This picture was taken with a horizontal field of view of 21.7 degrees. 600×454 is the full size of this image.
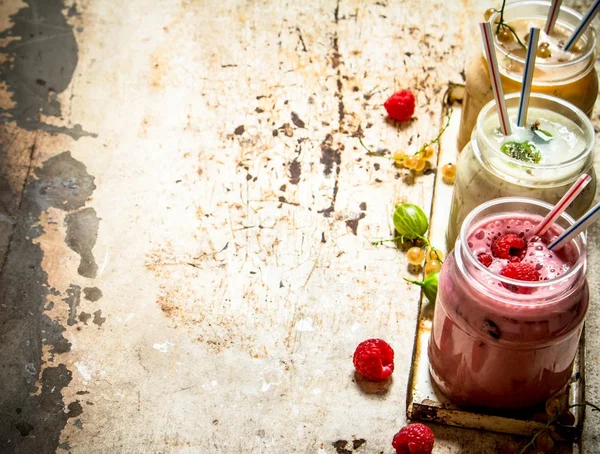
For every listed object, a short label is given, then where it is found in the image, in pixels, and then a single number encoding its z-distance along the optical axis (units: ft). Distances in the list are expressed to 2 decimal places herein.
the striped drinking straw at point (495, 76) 2.67
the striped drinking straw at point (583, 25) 2.78
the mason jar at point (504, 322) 2.57
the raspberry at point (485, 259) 2.64
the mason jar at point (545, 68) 2.87
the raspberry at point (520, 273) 2.57
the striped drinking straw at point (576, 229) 2.54
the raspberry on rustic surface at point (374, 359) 2.78
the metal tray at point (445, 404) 2.75
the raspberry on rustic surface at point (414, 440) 2.70
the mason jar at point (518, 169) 2.74
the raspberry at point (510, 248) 2.64
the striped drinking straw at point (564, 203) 2.57
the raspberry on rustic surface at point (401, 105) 3.16
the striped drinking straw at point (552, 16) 2.85
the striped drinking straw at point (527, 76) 2.65
